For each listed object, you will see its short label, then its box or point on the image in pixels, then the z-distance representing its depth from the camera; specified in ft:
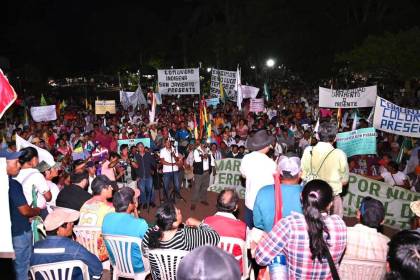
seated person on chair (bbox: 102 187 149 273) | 15.65
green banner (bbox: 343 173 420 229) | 26.32
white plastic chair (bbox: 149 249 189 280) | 13.41
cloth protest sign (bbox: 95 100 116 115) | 55.01
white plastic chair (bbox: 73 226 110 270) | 17.21
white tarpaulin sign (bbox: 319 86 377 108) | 39.71
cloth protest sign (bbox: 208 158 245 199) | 32.99
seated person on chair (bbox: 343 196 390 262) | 13.73
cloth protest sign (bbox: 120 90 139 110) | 61.41
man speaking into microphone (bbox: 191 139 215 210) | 34.65
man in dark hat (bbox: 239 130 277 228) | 17.39
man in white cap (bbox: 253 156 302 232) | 14.10
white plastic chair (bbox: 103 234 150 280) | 15.62
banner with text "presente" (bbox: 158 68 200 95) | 53.31
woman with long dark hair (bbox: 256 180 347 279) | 11.17
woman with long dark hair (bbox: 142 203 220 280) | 13.56
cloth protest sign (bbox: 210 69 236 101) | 53.93
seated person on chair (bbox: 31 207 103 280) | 13.79
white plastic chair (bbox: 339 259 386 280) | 13.37
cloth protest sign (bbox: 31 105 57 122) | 46.68
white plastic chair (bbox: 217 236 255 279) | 14.78
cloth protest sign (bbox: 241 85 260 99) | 57.37
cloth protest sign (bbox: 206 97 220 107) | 52.90
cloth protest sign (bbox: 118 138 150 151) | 37.07
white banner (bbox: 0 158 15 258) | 11.14
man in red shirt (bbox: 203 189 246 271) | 14.96
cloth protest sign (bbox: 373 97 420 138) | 30.55
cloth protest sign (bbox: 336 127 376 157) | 27.84
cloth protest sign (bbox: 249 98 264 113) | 52.54
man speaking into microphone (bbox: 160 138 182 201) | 34.52
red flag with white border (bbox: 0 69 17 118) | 16.42
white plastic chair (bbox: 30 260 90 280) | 13.75
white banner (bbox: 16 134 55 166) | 23.47
